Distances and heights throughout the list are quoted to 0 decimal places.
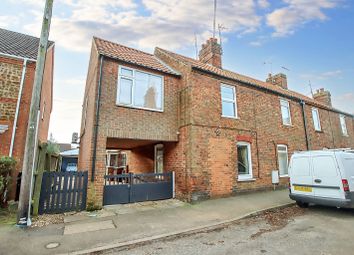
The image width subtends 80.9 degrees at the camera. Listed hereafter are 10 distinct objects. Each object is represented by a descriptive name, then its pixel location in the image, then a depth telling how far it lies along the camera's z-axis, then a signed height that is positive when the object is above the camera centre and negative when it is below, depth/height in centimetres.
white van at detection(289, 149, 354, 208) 640 -41
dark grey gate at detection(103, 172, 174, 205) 788 -93
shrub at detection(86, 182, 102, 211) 705 -111
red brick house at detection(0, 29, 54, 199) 735 +257
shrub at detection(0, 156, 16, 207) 609 -19
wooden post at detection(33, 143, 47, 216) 622 -37
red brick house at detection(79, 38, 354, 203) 816 +198
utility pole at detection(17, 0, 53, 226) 545 +89
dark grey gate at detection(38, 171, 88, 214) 657 -80
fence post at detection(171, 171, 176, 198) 927 -85
